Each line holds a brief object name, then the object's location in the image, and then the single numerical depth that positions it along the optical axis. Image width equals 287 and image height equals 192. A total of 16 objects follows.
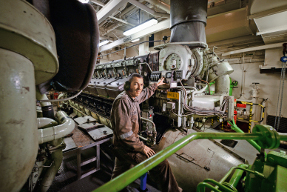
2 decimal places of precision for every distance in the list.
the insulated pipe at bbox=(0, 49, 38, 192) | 0.43
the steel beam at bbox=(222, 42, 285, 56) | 5.14
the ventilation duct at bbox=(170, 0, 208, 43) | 3.38
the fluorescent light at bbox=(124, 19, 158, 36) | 4.47
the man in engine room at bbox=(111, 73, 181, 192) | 1.85
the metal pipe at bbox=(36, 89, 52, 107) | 1.64
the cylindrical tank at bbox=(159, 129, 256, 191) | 2.36
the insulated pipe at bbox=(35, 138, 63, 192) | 2.18
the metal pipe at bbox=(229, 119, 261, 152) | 2.03
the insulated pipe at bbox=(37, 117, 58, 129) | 1.92
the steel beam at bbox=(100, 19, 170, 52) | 4.61
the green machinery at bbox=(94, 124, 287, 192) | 0.66
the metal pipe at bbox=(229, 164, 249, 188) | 1.74
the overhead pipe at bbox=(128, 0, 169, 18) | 4.12
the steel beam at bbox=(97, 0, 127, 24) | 3.62
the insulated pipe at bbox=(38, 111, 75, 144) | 1.64
